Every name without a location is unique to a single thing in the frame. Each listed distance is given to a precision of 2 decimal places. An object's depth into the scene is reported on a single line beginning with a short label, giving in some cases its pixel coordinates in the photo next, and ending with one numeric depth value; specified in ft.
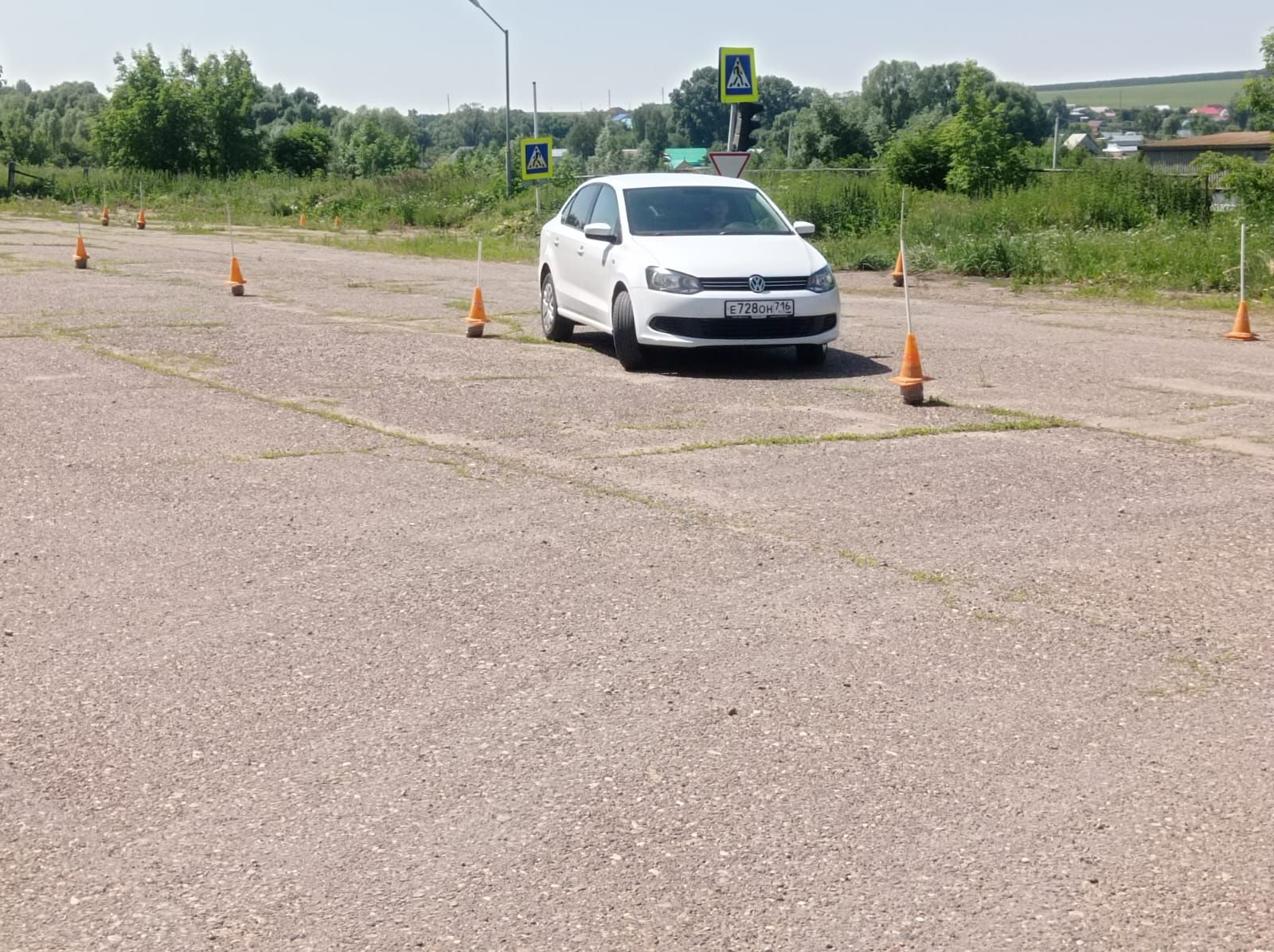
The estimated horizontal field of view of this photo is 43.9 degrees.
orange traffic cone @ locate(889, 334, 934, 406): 37.11
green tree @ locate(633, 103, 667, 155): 606.96
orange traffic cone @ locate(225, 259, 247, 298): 68.54
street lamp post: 144.87
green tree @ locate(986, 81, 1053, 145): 448.49
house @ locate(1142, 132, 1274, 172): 315.99
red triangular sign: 69.72
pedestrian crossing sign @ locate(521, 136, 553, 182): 114.01
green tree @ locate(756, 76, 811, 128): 547.08
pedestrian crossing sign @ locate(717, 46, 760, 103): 71.61
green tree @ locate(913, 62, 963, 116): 492.54
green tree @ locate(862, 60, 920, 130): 449.89
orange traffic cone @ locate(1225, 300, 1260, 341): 52.37
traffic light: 75.20
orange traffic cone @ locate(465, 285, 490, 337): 51.99
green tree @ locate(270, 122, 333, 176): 253.85
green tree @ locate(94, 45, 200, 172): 232.94
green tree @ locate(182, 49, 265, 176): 239.30
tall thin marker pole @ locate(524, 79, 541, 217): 145.05
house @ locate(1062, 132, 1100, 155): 382.05
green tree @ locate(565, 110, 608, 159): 587.27
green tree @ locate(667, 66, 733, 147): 571.69
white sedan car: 42.32
